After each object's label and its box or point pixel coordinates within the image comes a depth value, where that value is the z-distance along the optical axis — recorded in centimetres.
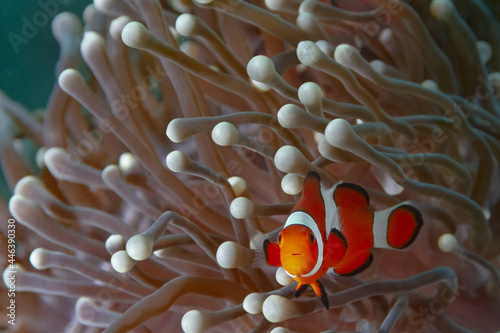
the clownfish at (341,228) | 45
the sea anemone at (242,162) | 50
